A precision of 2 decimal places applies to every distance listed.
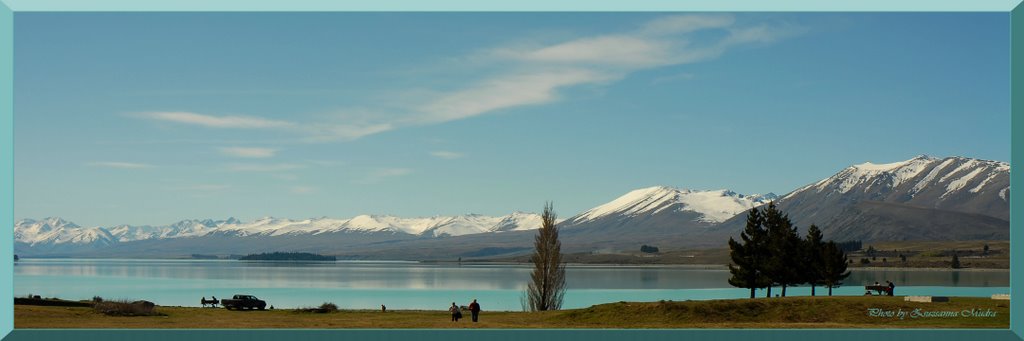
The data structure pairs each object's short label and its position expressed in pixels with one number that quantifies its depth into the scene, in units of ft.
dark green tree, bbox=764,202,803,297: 287.07
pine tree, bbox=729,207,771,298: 289.94
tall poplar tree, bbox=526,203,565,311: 285.23
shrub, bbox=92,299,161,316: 199.93
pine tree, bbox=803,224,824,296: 290.56
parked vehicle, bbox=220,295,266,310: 248.73
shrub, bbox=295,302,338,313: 227.44
